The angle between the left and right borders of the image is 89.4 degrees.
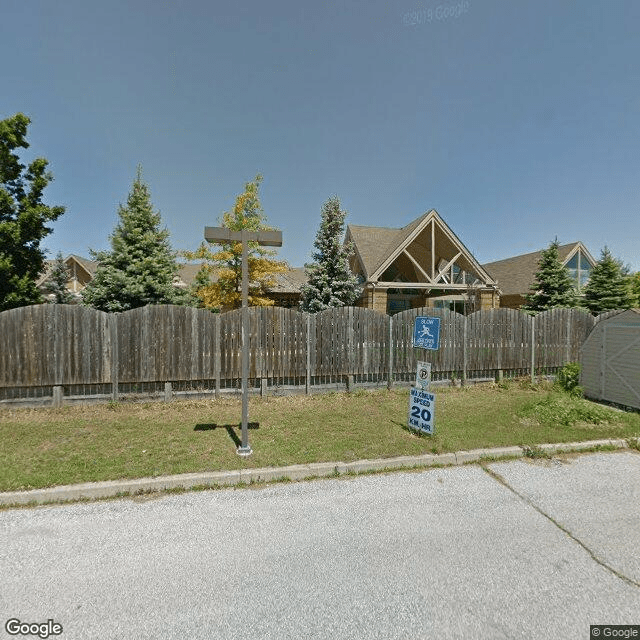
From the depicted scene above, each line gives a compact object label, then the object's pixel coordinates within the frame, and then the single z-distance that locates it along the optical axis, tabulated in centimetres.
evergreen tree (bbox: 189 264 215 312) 1650
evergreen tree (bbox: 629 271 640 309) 1892
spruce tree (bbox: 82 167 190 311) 1344
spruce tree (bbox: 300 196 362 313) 1603
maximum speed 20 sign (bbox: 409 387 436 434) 540
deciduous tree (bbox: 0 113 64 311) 977
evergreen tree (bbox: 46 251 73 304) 2208
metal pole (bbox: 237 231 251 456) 466
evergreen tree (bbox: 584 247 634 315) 1716
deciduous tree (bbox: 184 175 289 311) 1543
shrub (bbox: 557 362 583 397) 917
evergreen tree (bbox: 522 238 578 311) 1670
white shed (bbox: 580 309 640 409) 758
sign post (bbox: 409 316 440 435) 546
